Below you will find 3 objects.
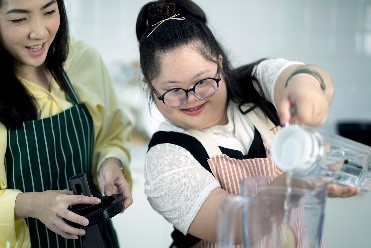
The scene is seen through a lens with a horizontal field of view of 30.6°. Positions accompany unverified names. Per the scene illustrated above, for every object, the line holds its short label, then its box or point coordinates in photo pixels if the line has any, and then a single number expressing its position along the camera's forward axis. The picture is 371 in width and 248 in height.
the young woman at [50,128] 1.35
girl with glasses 1.27
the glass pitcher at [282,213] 0.99
